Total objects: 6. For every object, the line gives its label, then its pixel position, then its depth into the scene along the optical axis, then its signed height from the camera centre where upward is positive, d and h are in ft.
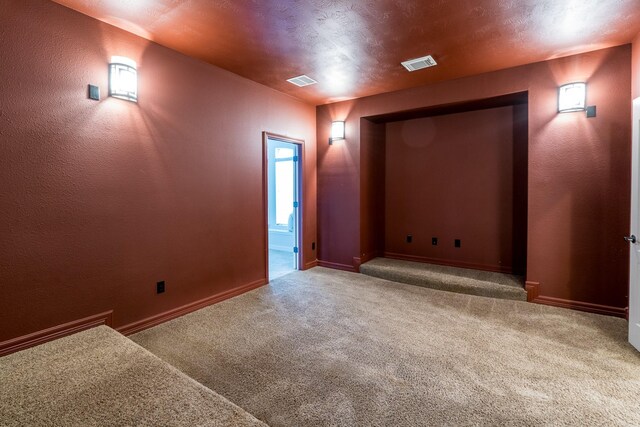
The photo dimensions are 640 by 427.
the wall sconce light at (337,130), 15.90 +3.81
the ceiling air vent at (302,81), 12.55 +5.10
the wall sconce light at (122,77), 8.55 +3.55
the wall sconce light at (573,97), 10.49 +3.63
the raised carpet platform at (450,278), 12.24 -3.15
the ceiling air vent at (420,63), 10.87 +5.06
